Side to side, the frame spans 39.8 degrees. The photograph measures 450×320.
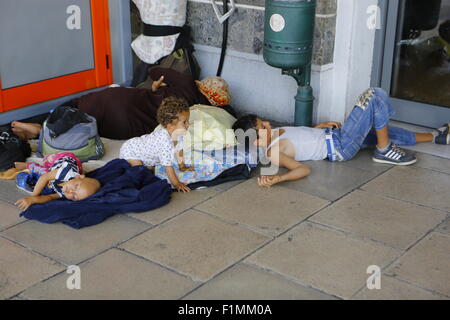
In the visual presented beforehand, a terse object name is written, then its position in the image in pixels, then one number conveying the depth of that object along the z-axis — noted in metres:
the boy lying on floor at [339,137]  3.85
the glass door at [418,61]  4.40
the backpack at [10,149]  3.94
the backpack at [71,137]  4.01
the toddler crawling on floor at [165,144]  3.57
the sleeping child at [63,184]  3.43
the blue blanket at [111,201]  3.29
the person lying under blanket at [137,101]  4.46
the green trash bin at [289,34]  3.97
